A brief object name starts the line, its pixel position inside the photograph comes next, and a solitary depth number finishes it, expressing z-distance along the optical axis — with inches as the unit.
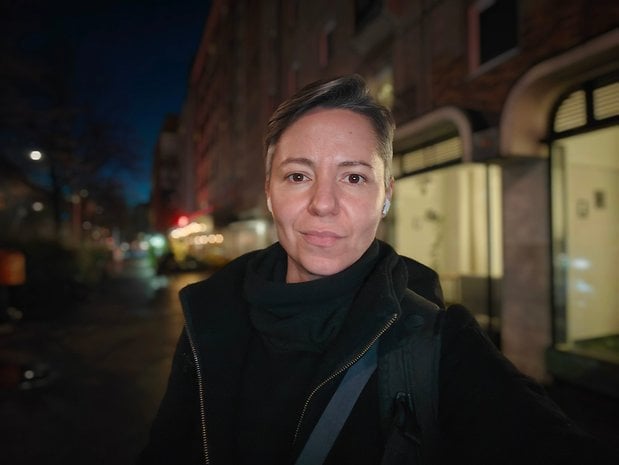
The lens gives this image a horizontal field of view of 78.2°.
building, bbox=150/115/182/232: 2610.7
